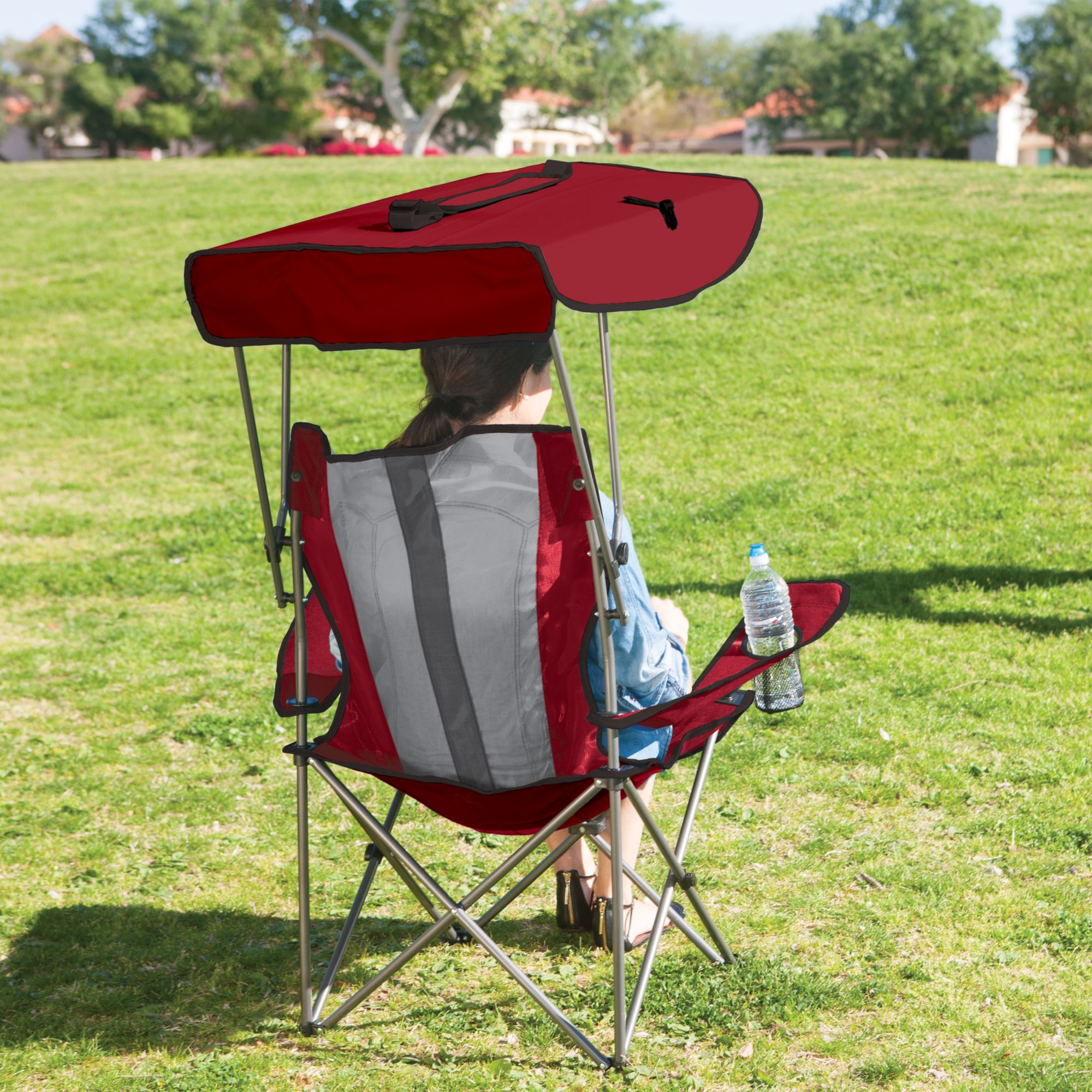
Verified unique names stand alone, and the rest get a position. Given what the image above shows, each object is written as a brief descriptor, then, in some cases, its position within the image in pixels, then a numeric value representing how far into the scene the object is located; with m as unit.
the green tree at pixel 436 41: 36.06
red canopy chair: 2.32
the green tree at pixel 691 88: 69.88
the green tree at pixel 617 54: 63.06
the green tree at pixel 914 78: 50.78
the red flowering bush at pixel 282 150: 51.28
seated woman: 2.63
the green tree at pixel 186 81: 55.84
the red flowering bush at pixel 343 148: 45.12
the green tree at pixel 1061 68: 46.09
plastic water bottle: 2.96
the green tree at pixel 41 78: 57.56
